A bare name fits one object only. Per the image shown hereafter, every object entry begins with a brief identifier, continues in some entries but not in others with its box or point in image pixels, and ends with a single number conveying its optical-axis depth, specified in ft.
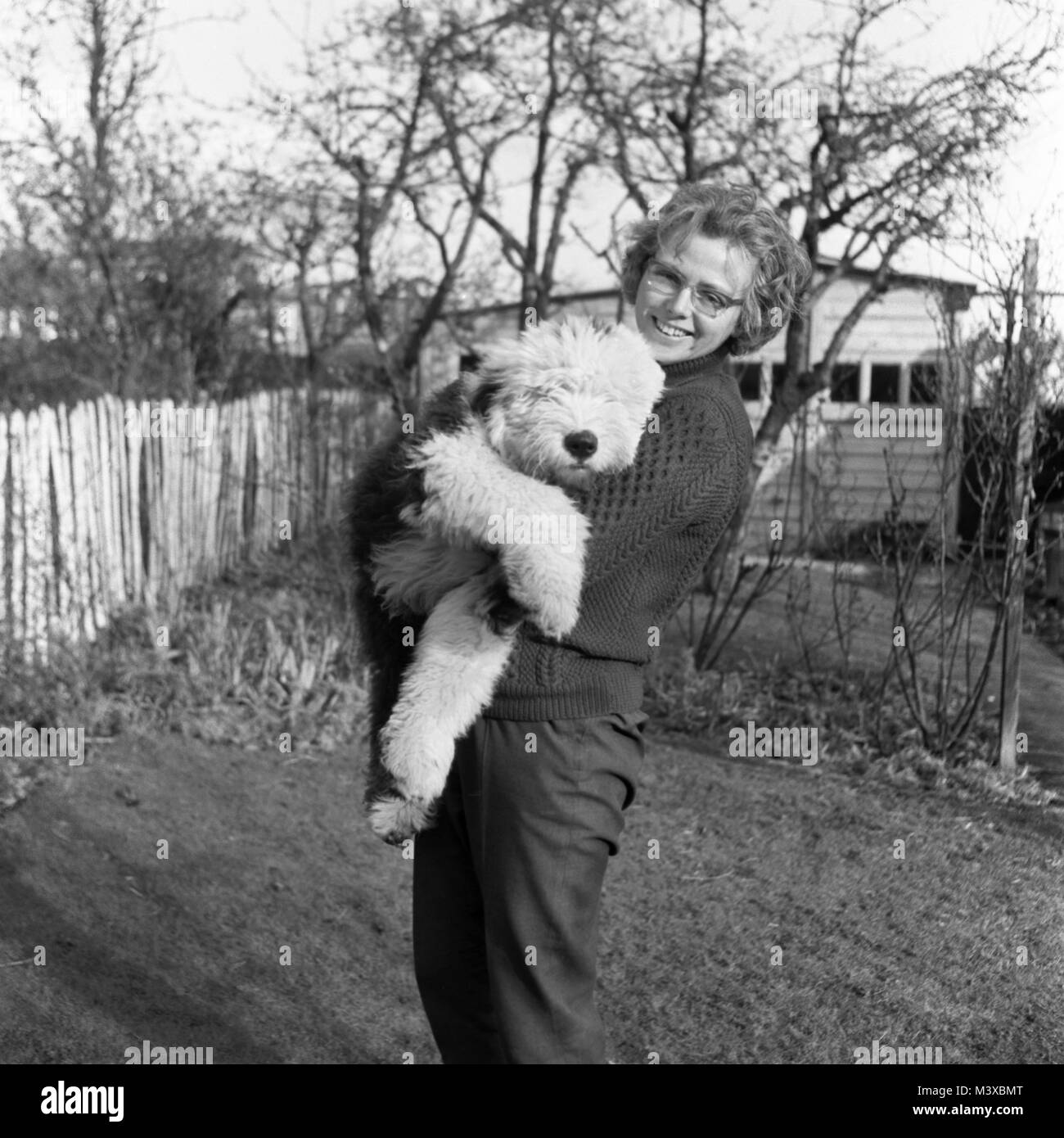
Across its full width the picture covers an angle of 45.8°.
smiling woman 7.11
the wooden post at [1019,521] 17.29
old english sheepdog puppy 6.47
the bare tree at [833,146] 22.07
